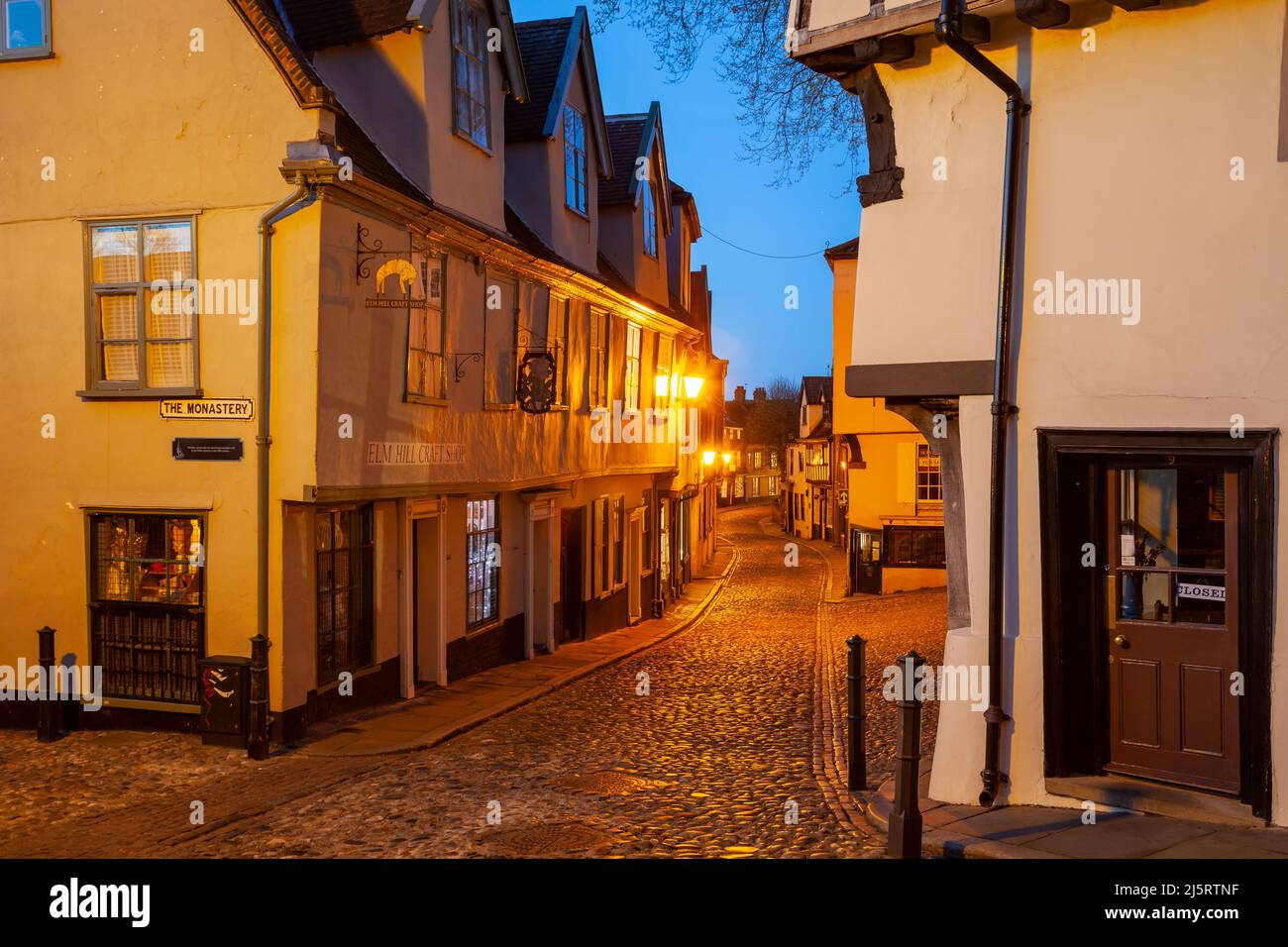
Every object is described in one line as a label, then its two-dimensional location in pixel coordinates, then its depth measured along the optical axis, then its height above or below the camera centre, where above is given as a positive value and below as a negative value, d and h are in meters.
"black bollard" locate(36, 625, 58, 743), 11.94 -2.14
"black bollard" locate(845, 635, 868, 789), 9.63 -2.05
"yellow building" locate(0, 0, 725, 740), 11.60 +1.49
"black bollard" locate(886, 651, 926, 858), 7.51 -1.97
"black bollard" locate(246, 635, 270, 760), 11.14 -2.10
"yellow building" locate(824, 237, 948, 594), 28.98 -0.27
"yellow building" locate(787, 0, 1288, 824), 7.88 +0.84
